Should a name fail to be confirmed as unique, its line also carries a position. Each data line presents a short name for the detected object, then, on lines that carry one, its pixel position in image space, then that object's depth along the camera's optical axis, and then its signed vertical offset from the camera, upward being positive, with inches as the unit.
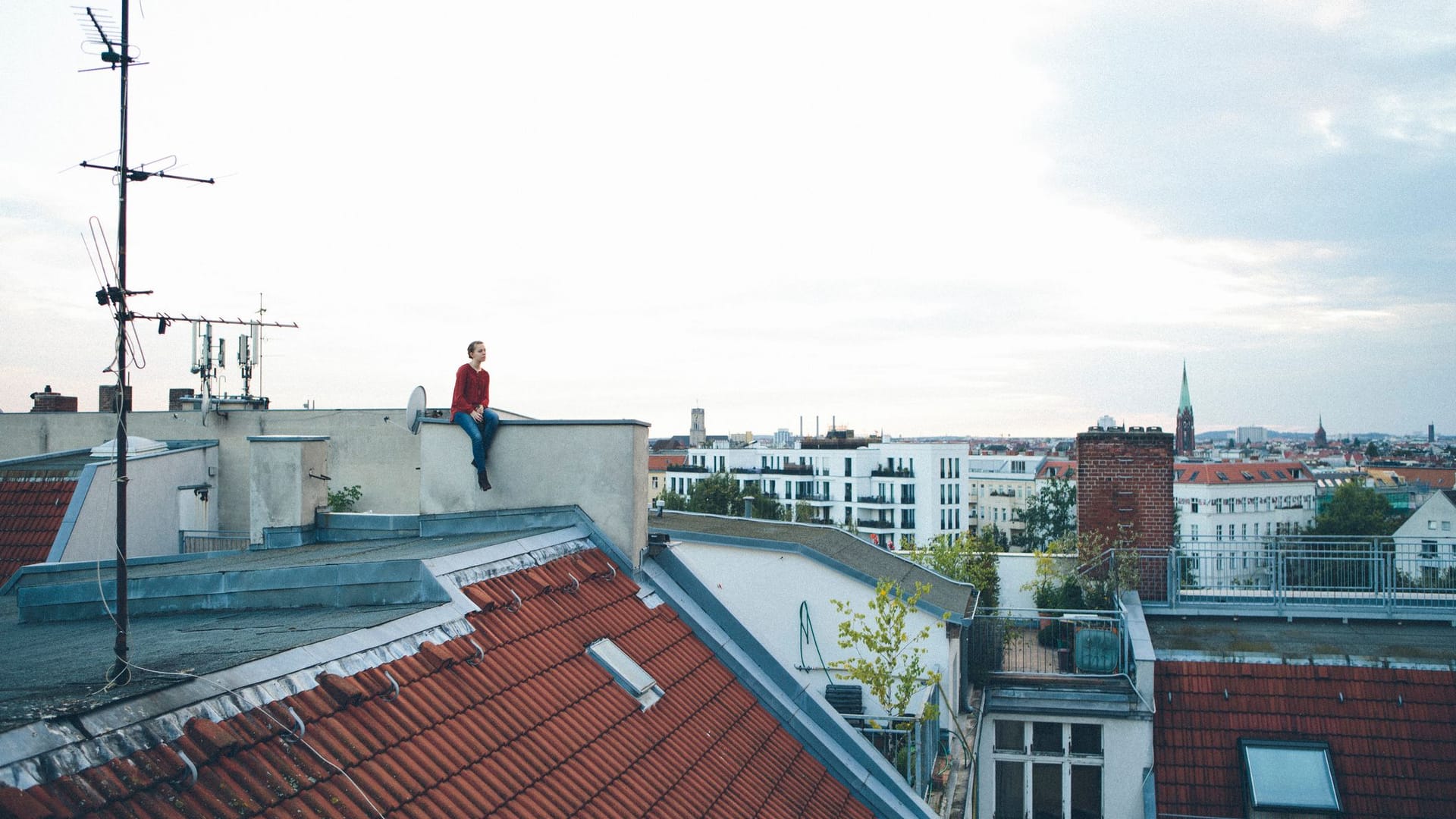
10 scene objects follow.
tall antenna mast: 172.9 +21.1
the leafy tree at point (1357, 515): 4138.8 -387.2
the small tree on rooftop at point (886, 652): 400.8 -95.4
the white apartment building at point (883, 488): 4025.6 -259.7
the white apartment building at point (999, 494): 5418.3 -393.5
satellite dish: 365.7 +6.6
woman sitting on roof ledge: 328.2 +5.6
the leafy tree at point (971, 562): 740.6 -108.7
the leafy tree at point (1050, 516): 4083.2 -384.8
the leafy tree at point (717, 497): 3061.0 -226.4
